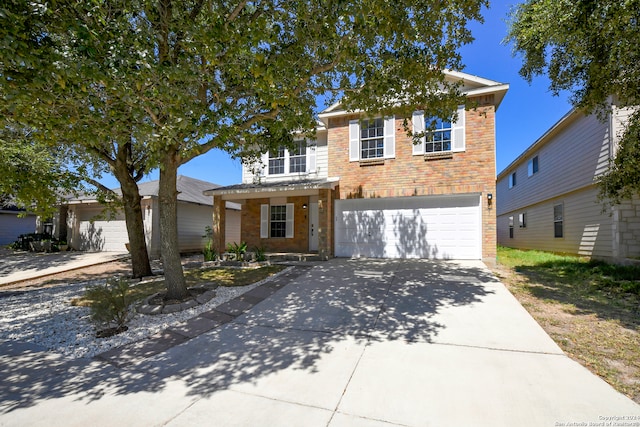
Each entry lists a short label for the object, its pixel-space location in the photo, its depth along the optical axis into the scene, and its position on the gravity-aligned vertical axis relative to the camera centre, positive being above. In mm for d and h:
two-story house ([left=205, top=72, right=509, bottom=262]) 10336 +1492
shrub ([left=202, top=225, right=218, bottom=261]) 11725 -1135
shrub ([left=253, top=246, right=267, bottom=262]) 11148 -1187
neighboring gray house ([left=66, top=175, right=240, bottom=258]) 16406 +30
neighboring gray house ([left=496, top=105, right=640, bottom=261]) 9453 +1375
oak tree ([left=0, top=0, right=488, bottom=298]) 3959 +2874
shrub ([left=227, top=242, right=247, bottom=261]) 11320 -1022
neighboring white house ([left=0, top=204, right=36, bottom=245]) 21094 -141
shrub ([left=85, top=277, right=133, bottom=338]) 4887 -1444
